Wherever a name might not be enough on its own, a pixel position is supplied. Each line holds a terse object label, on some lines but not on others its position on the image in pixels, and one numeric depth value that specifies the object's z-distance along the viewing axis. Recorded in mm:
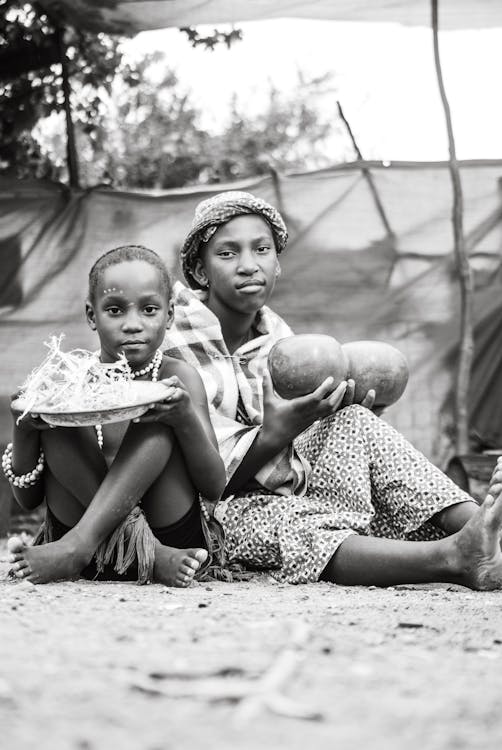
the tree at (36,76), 6301
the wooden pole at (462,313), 5719
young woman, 3299
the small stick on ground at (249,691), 1597
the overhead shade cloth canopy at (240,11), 5488
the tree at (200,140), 11695
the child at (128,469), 3105
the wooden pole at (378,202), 5832
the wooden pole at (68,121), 6148
